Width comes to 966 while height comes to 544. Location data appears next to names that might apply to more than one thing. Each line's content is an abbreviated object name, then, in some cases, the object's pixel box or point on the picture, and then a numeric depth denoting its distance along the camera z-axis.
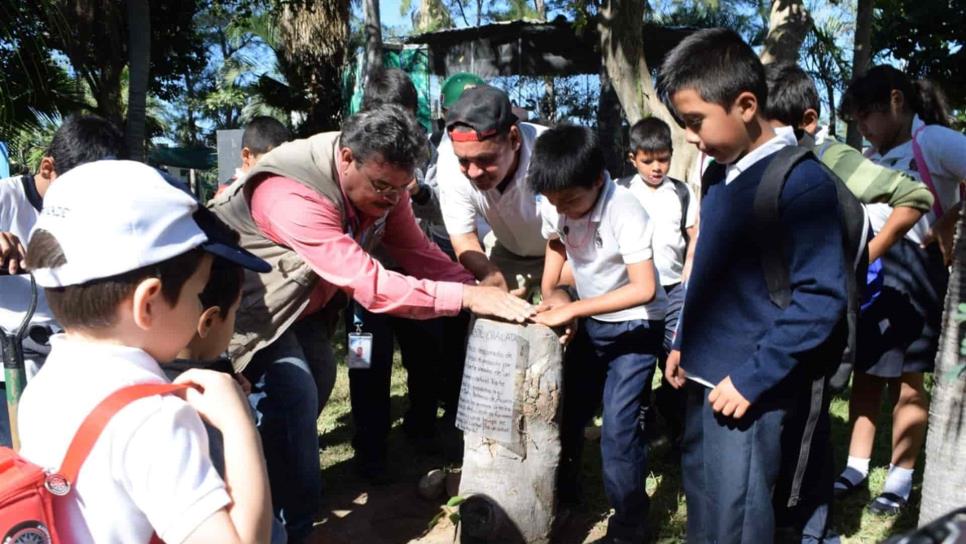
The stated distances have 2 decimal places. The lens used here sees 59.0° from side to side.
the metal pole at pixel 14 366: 2.27
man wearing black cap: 3.21
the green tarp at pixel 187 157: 29.51
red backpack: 1.15
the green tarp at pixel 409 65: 17.00
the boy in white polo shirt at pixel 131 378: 1.24
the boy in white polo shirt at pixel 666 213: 4.13
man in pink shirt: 2.75
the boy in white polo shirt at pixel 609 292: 2.97
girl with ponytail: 3.30
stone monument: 3.10
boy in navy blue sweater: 2.18
